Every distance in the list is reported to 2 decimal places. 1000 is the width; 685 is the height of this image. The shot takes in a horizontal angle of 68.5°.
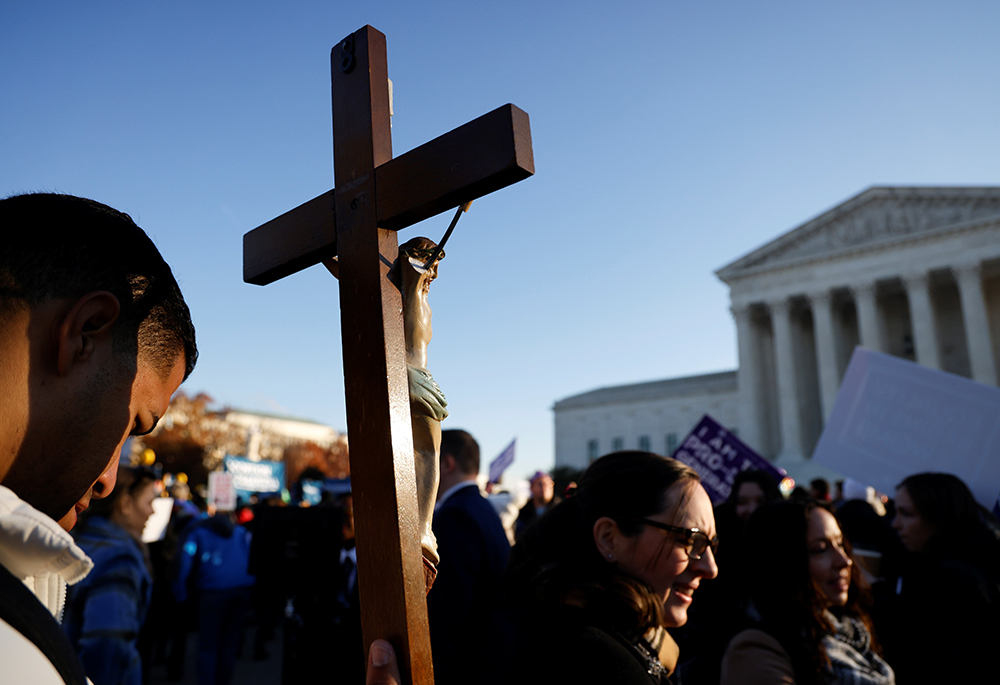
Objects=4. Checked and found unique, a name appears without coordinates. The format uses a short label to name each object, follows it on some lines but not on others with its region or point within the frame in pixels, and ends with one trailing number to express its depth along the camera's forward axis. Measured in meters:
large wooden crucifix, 1.27
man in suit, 3.31
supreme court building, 37.72
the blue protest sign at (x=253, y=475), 16.62
